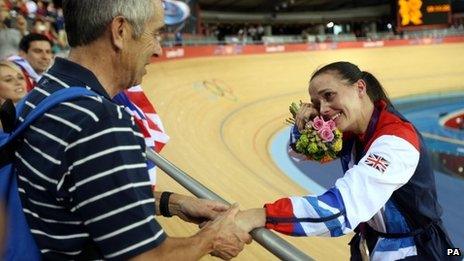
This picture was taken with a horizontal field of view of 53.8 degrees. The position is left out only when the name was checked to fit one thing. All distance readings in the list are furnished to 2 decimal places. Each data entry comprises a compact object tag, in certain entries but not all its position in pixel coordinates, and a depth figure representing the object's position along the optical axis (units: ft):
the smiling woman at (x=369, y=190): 3.83
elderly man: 2.44
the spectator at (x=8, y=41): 15.28
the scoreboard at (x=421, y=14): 49.47
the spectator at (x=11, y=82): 9.82
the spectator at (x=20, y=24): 17.92
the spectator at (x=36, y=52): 12.64
